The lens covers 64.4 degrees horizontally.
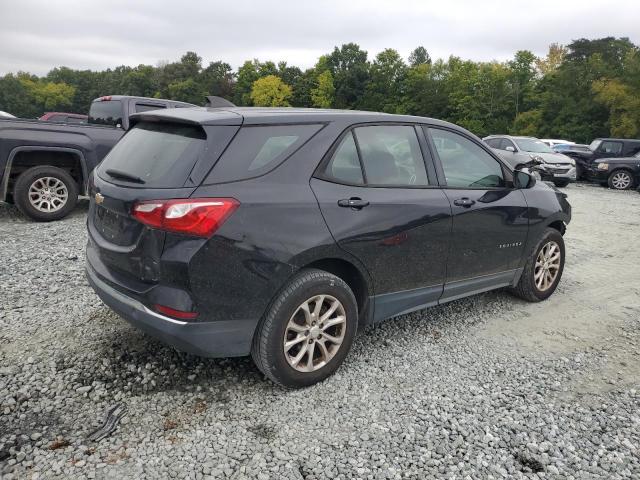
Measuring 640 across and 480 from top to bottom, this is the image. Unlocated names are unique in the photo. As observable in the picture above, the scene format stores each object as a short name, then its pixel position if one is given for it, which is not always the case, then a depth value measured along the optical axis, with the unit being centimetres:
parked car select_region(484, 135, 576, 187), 1603
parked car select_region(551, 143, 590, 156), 1951
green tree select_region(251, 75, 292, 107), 7781
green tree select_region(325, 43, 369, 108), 7112
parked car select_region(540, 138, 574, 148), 2448
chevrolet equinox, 274
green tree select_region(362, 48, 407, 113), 6625
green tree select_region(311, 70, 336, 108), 7306
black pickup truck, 702
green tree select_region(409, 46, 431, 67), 10438
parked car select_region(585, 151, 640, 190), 1698
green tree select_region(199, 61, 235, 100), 8681
